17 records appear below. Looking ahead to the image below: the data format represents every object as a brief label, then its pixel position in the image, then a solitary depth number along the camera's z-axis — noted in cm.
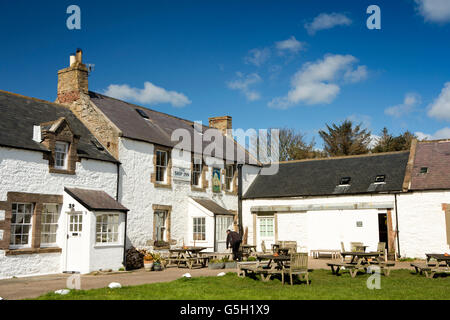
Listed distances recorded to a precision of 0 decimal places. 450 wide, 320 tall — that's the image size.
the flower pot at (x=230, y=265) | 1772
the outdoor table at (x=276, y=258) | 1345
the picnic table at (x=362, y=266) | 1393
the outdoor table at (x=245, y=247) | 2098
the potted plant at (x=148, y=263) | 1738
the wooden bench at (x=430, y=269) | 1361
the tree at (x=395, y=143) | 4094
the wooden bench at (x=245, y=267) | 1348
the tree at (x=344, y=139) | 4319
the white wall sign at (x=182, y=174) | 2161
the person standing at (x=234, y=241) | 1934
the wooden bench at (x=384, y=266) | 1414
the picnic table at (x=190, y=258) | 1811
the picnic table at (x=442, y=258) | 1412
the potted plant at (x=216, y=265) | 1741
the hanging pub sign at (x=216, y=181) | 2429
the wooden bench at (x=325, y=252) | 2281
